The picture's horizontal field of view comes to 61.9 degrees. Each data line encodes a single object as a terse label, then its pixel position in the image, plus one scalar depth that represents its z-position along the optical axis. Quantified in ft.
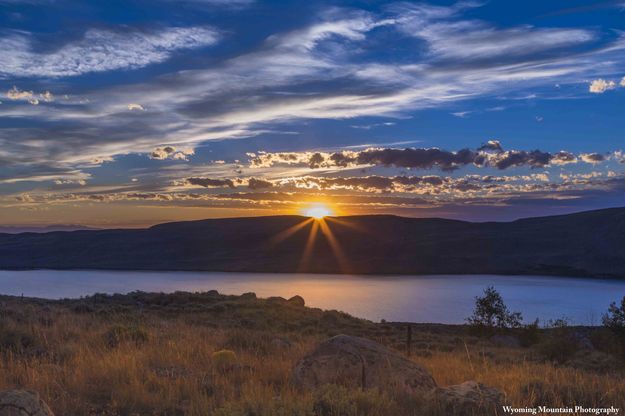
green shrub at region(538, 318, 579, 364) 72.02
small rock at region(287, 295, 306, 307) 149.62
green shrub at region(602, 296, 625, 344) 110.93
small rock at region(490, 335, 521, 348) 133.30
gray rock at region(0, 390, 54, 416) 12.98
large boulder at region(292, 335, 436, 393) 22.27
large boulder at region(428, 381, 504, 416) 17.24
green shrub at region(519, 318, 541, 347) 142.20
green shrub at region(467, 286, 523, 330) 174.91
